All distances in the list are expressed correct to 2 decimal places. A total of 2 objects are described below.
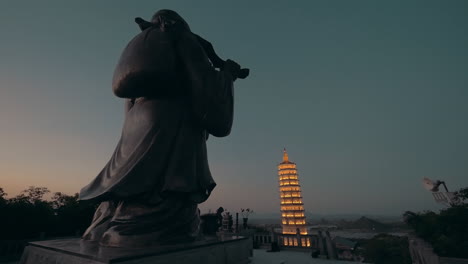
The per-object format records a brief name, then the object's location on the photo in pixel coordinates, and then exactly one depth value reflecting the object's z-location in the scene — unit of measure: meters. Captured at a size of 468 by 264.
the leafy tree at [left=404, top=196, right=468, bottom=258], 13.23
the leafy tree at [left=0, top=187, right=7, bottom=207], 15.22
